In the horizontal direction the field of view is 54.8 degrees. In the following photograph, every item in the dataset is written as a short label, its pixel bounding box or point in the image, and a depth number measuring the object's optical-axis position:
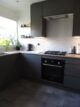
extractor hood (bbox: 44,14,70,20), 2.13
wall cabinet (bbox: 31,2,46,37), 2.34
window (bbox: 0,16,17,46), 2.58
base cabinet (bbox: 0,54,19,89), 2.00
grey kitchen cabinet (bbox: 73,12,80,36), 1.95
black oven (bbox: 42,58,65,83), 2.01
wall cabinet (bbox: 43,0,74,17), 1.99
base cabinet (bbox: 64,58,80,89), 1.84
